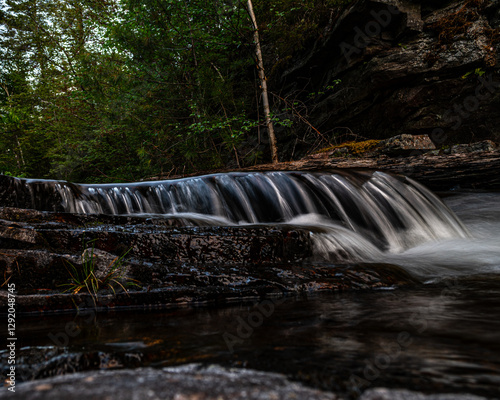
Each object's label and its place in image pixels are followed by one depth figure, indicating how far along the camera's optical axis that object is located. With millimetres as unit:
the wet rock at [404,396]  656
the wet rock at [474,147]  6000
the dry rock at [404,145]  6410
